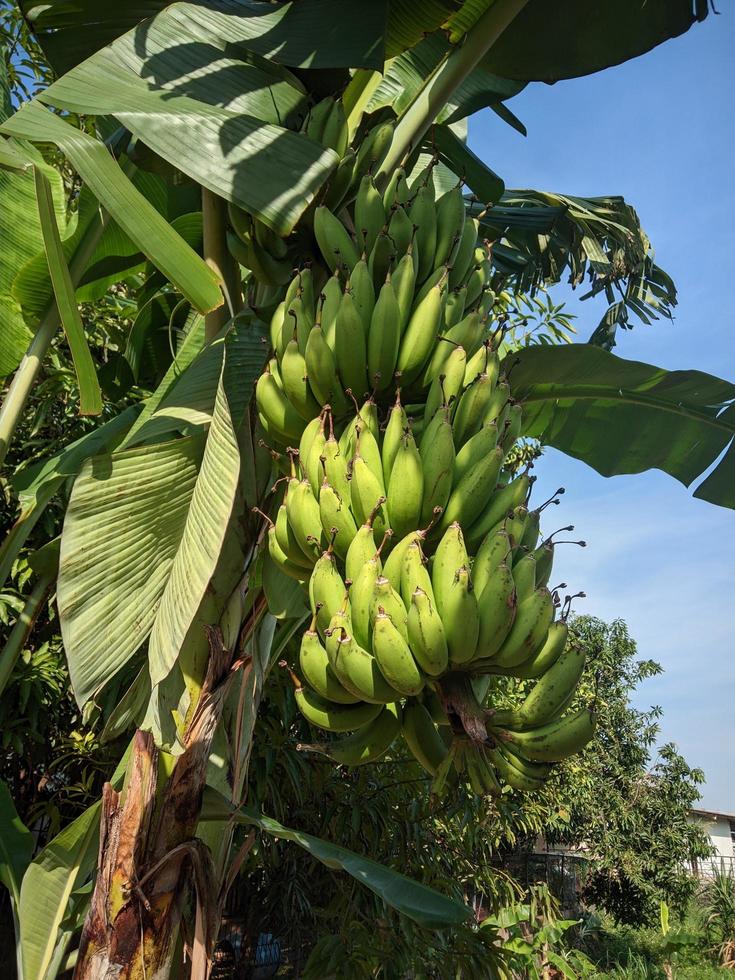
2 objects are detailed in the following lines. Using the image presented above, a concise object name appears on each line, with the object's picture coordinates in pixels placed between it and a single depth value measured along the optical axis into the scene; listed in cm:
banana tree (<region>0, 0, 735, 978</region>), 134
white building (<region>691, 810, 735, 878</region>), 2232
